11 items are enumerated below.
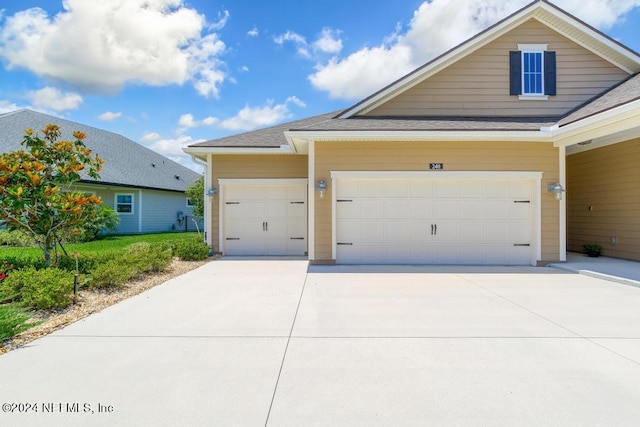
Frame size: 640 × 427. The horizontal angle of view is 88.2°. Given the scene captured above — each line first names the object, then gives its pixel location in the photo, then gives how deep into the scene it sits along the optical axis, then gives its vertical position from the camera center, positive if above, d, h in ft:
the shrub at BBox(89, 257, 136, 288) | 18.17 -3.54
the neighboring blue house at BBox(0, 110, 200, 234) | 51.06 +5.92
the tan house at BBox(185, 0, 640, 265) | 26.48 +4.15
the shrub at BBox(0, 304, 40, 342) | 11.44 -3.96
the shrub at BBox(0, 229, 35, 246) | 38.42 -3.29
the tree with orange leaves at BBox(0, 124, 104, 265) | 18.20 +1.18
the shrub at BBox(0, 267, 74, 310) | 14.47 -3.49
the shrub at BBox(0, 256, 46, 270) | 19.74 -3.11
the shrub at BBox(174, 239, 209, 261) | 28.94 -3.38
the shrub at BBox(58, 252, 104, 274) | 19.94 -3.16
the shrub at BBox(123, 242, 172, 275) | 21.71 -3.22
